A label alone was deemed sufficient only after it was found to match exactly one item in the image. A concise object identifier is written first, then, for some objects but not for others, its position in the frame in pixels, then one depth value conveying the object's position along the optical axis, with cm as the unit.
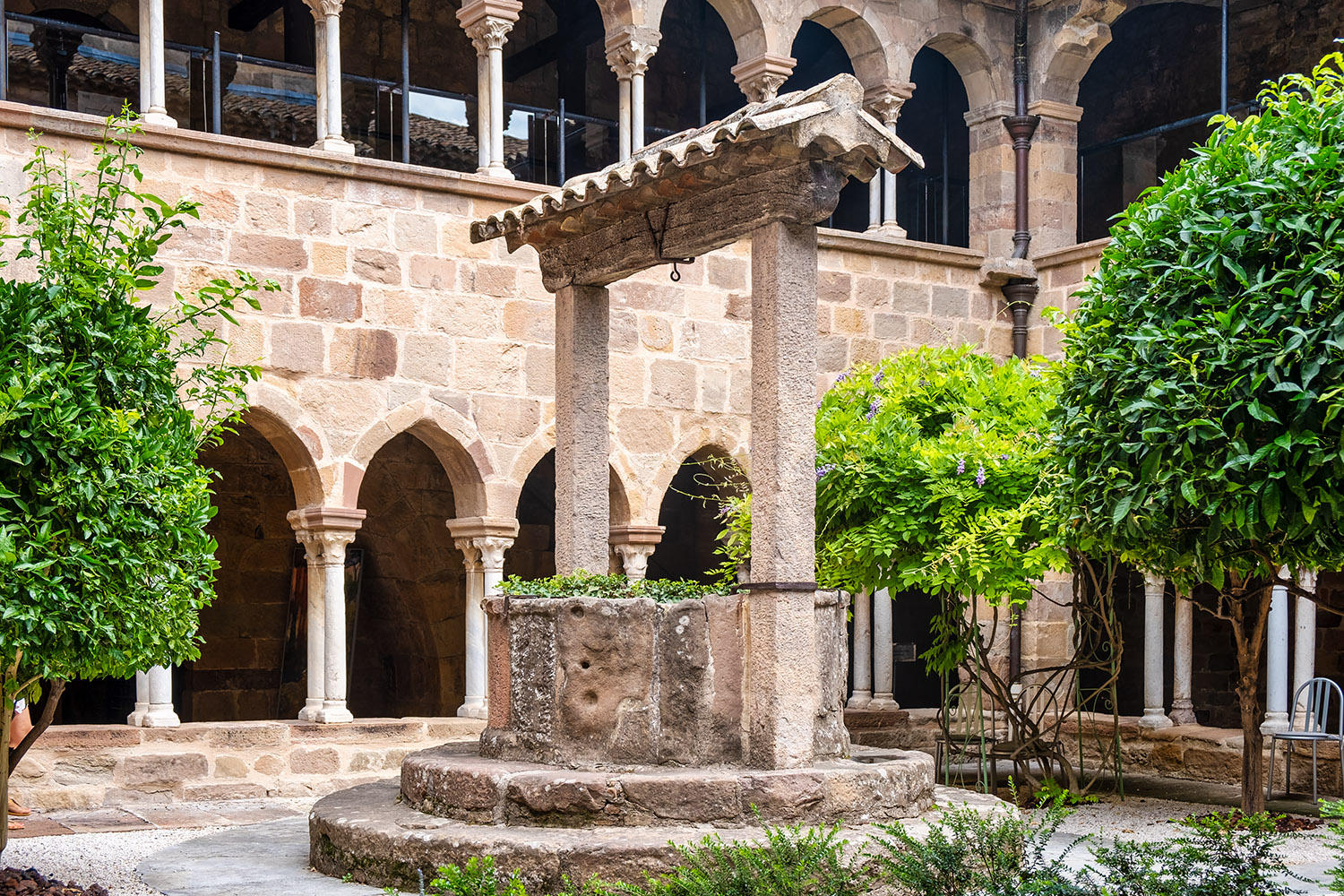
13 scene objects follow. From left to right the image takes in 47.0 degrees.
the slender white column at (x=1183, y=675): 938
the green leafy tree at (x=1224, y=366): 474
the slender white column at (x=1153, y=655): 948
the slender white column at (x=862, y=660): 1052
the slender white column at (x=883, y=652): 1045
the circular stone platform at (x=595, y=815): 445
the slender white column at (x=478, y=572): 895
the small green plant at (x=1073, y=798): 721
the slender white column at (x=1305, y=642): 834
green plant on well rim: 541
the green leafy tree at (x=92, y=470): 441
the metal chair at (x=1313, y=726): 749
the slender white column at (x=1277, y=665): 856
